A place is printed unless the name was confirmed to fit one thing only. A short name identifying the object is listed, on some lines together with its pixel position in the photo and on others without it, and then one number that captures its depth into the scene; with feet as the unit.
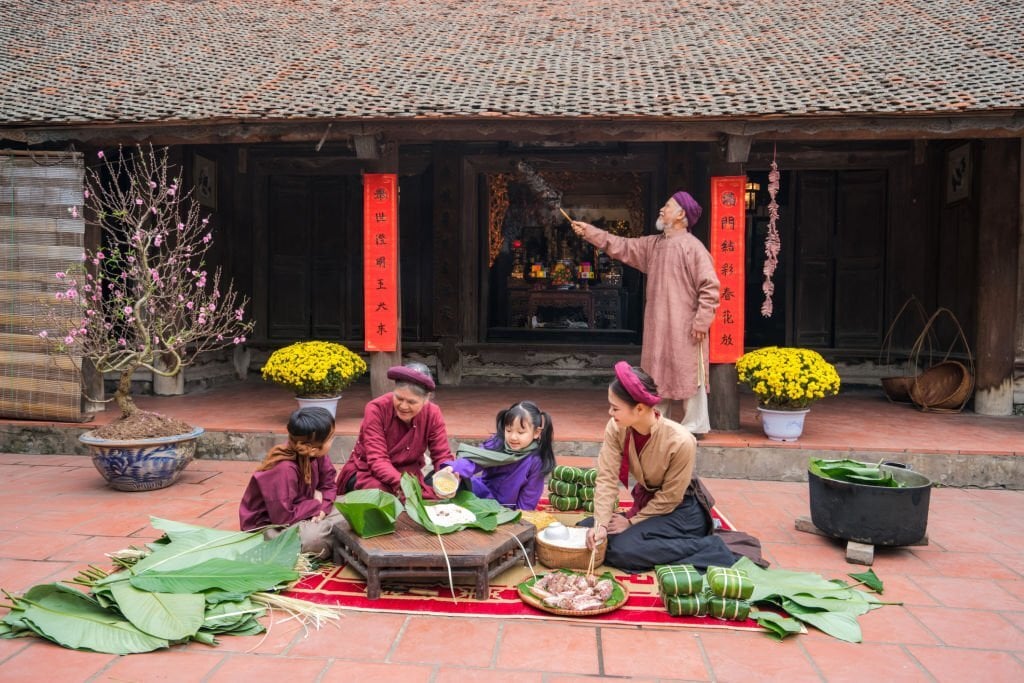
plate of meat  10.39
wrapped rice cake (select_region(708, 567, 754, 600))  10.30
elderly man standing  19.29
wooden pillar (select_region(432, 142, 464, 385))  30.99
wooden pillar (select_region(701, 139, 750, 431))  20.67
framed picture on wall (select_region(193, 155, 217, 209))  29.04
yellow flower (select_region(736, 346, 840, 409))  19.30
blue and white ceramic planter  16.89
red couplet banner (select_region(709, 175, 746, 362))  20.36
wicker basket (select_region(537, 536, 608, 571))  11.56
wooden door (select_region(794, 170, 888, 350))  30.12
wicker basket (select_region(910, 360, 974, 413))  24.97
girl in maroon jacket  12.10
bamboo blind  21.44
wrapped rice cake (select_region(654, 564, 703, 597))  10.31
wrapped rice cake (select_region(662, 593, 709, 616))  10.32
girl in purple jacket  14.23
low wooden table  10.61
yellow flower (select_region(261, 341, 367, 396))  21.06
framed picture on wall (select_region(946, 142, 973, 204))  25.99
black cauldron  12.83
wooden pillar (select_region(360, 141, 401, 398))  22.09
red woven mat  10.38
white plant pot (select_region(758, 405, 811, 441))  19.60
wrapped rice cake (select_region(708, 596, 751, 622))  10.29
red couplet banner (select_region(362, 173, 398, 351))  22.13
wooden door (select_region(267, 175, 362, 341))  31.99
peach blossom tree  18.57
